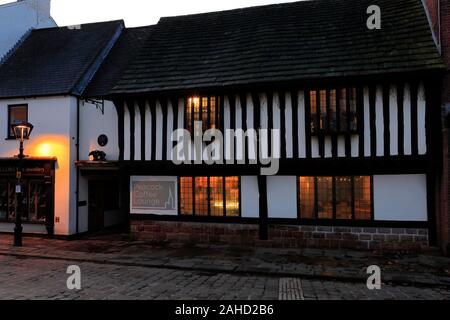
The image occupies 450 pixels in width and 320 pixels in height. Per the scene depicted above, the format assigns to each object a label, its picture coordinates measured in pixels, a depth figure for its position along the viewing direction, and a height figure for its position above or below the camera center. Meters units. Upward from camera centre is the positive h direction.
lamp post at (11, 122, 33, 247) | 12.36 -0.21
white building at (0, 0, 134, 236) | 13.84 +1.80
